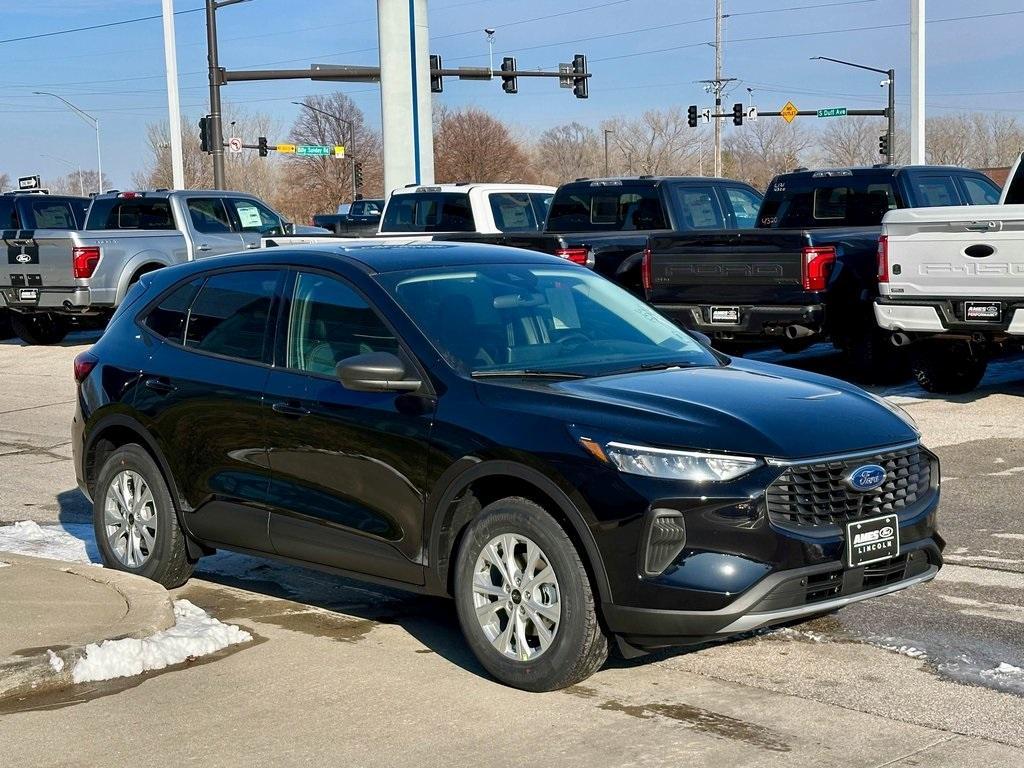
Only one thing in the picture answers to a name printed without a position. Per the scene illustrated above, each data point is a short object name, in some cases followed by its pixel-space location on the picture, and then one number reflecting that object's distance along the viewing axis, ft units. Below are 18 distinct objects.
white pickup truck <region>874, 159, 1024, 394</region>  37.91
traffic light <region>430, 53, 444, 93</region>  138.55
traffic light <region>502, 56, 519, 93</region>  153.58
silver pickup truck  66.08
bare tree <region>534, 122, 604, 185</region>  382.63
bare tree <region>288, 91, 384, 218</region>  310.45
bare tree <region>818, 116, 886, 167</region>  320.09
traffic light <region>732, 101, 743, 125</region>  195.21
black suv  16.71
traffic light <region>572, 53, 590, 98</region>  155.74
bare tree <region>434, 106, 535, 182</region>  292.81
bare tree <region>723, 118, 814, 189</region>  331.57
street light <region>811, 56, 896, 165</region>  163.98
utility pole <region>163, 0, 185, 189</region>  102.83
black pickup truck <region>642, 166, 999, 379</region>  43.06
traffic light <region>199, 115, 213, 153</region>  112.98
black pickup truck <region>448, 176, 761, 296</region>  57.67
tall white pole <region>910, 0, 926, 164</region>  80.28
